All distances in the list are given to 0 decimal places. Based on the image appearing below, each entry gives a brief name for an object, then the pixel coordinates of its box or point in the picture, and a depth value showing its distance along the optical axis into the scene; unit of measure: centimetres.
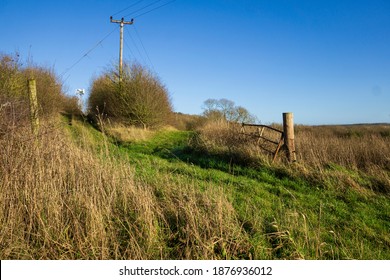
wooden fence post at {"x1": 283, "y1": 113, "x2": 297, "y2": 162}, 953
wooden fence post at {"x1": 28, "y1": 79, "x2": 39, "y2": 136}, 607
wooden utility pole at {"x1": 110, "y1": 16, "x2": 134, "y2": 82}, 2484
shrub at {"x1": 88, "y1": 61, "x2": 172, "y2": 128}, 2378
